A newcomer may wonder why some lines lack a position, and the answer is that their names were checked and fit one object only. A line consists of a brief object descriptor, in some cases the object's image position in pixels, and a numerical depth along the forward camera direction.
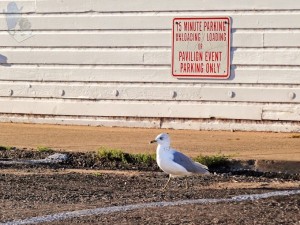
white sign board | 17.64
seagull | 11.30
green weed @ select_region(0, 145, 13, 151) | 15.33
